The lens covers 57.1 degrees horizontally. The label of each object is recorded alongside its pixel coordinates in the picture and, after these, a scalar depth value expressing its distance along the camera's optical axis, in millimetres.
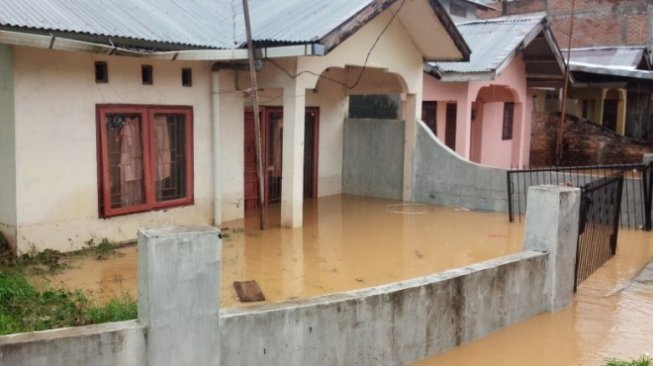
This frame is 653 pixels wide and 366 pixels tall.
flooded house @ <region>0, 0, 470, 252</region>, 7727
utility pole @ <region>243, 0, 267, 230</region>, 9203
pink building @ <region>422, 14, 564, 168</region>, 14742
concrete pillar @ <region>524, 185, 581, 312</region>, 6402
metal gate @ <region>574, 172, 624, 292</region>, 7172
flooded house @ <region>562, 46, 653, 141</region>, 18188
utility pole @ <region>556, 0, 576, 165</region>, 15977
